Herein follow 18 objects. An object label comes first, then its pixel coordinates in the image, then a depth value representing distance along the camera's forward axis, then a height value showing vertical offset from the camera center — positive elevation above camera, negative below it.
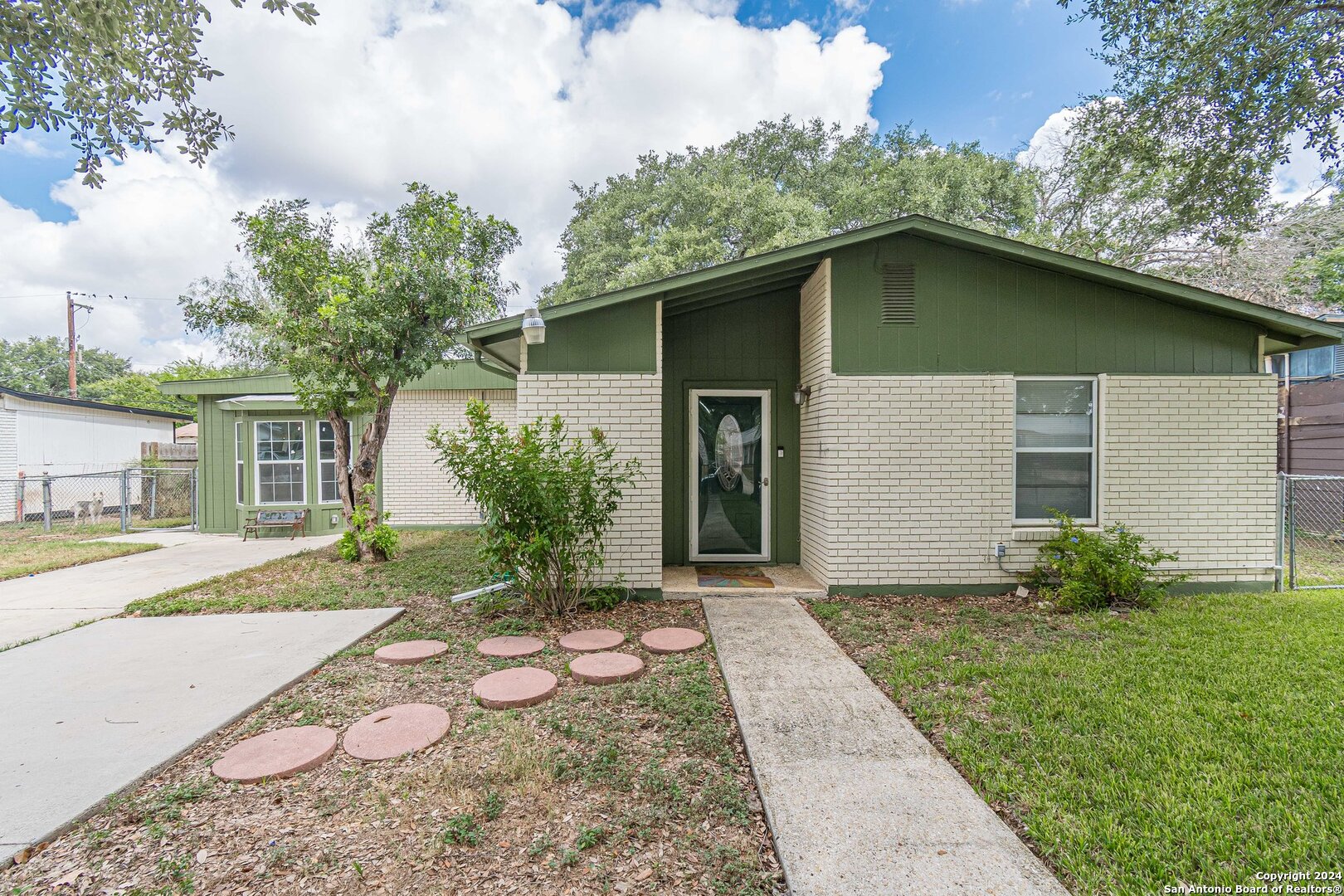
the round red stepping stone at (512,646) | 4.11 -1.51
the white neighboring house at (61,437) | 12.64 +0.17
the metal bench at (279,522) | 10.02 -1.37
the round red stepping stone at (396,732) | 2.79 -1.48
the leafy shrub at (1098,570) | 5.05 -1.17
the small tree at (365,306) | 6.55 +1.61
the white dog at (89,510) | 12.43 -1.45
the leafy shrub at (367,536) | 7.26 -1.19
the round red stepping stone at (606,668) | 3.61 -1.47
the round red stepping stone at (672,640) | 4.18 -1.49
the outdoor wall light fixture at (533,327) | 4.96 +0.99
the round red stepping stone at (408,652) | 3.99 -1.49
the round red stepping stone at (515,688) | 3.28 -1.47
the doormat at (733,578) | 5.87 -1.46
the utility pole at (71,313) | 23.69 +5.41
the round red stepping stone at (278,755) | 2.58 -1.47
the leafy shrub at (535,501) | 4.69 -0.49
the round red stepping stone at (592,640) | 4.19 -1.49
